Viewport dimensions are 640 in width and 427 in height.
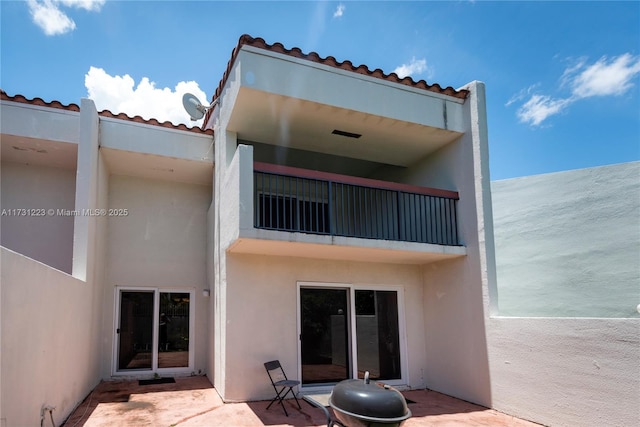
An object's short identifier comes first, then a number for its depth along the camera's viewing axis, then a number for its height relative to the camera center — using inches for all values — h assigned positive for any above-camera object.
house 311.0 +36.9
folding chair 295.3 -67.9
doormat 372.8 -83.0
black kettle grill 146.7 -43.4
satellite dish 427.5 +173.3
